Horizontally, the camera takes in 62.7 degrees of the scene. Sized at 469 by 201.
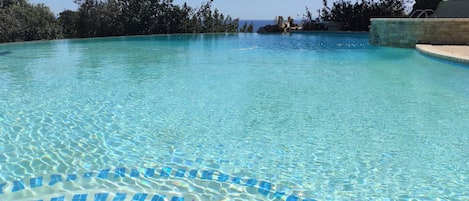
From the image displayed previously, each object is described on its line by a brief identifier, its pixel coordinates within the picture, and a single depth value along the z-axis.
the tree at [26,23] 15.00
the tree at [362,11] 20.91
